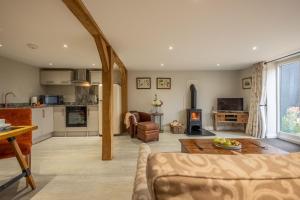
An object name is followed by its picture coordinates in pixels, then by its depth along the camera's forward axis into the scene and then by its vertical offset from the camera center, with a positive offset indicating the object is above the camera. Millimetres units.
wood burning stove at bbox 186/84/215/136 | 5938 -757
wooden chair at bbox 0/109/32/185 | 2383 -287
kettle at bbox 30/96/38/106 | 5106 -2
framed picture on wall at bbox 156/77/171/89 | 6496 +617
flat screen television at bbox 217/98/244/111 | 6090 -161
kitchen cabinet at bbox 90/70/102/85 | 5934 +772
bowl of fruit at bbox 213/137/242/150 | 2359 -614
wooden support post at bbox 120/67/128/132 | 6002 +200
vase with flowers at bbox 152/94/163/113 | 6110 -152
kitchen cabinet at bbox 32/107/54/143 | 4516 -614
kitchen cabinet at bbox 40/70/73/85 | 5797 +758
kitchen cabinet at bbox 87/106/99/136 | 5500 -636
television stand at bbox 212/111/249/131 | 5746 -595
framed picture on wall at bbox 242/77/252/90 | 5807 +572
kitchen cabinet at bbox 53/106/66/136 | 5410 -622
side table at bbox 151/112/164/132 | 6064 -656
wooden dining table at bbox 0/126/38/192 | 1973 -702
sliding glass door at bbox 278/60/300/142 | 4469 -44
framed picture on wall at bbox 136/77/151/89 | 6473 +653
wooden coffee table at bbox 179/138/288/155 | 2281 -677
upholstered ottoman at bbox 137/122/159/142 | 4551 -840
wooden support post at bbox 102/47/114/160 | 3254 -268
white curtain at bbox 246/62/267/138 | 5047 -106
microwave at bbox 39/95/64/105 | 5614 +30
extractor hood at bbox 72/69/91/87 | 5961 +816
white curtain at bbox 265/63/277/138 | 5047 +155
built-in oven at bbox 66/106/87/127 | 5469 -510
